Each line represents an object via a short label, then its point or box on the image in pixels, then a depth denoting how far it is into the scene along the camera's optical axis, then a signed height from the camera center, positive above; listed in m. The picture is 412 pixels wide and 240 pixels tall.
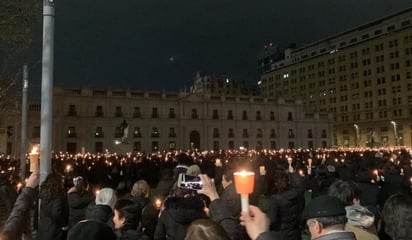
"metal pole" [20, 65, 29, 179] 13.40 +0.87
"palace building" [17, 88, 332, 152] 57.44 +5.35
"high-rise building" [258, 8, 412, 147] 83.44 +17.58
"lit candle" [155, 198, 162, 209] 6.18 -0.82
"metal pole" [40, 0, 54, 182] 6.12 +1.09
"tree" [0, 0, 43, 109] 9.79 +3.42
